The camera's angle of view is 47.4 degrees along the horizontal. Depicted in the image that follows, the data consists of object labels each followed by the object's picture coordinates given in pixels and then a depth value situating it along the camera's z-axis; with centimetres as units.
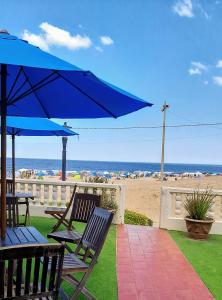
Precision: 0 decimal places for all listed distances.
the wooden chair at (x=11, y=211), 312
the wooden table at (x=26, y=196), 481
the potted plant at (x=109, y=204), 532
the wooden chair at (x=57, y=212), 430
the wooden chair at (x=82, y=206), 407
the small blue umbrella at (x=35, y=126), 408
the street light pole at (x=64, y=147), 777
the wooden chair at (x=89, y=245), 231
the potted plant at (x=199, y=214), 471
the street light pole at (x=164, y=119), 1684
